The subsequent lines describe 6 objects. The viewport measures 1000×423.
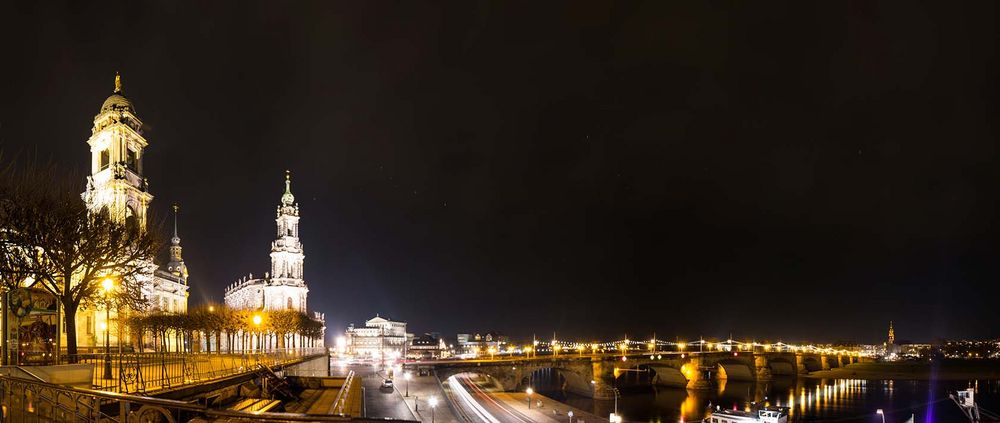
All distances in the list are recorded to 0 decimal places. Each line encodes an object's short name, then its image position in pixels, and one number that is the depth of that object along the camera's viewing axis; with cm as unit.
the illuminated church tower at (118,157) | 7425
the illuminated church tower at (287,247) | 13712
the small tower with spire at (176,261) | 11654
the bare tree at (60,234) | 2997
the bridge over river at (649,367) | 11850
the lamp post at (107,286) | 3650
